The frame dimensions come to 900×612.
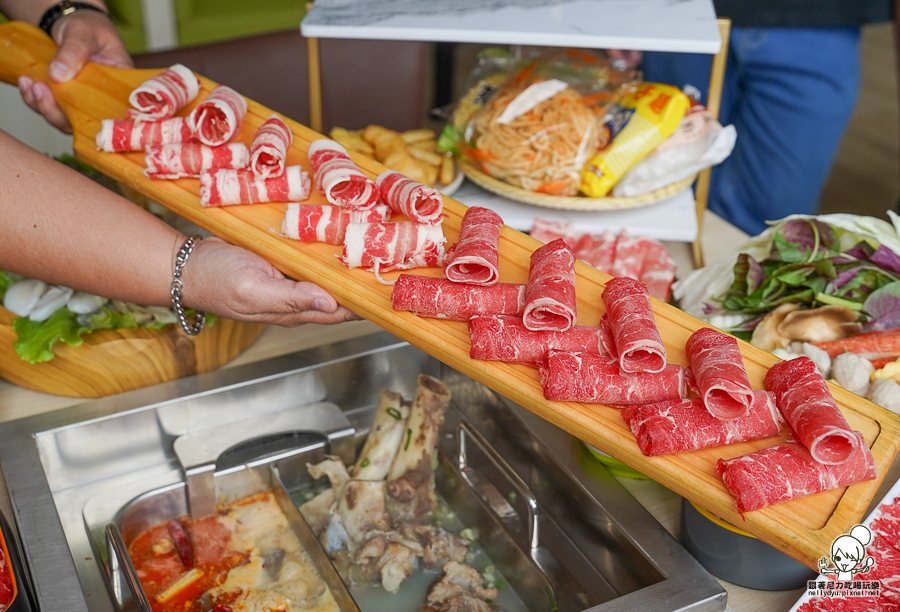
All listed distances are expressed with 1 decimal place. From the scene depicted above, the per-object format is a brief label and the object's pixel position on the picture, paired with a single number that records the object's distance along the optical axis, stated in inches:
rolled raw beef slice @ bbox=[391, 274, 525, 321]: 41.7
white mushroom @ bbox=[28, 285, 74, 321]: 51.2
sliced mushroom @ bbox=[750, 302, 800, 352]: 50.3
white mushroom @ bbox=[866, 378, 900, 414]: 43.7
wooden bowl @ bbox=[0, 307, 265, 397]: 50.1
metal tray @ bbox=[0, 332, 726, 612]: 39.8
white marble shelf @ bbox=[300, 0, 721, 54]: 59.1
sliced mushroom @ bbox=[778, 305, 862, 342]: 49.7
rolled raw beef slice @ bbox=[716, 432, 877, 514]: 32.8
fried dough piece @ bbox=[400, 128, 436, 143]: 76.2
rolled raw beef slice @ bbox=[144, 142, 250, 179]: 52.3
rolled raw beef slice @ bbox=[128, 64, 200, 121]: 55.4
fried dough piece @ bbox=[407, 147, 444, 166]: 72.1
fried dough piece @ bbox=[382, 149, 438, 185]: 67.9
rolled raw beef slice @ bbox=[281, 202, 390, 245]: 47.3
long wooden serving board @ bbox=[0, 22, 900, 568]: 33.6
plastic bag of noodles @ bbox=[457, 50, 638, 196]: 67.0
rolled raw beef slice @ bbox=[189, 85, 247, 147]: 52.9
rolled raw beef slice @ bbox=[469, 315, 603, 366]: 39.5
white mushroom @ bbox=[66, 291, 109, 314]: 51.9
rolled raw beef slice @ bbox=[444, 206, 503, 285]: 41.4
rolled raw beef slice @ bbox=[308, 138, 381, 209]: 48.0
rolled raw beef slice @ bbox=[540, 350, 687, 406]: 37.3
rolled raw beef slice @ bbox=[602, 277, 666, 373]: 36.4
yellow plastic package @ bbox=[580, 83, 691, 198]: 66.6
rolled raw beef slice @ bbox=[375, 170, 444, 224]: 46.0
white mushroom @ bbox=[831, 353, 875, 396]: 45.7
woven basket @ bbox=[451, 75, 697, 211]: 66.5
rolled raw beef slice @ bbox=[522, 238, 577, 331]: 38.5
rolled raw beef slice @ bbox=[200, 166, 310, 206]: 50.2
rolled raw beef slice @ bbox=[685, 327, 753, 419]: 34.7
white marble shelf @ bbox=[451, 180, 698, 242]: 66.9
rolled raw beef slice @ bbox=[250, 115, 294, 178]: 49.7
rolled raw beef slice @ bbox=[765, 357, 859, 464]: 32.9
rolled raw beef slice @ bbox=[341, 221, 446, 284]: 45.0
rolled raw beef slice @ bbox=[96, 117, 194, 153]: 54.3
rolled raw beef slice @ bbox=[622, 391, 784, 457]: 35.2
